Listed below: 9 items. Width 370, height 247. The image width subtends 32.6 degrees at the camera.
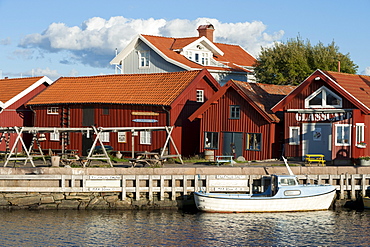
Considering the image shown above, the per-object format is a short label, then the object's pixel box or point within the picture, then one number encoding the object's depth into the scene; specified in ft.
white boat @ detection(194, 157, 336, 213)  108.58
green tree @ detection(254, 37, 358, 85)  218.59
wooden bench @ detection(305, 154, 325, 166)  129.40
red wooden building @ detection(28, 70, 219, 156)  158.84
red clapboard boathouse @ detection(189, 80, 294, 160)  145.59
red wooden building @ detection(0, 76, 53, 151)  177.58
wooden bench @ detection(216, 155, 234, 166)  127.59
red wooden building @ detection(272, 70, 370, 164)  135.03
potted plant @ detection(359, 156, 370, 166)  126.82
